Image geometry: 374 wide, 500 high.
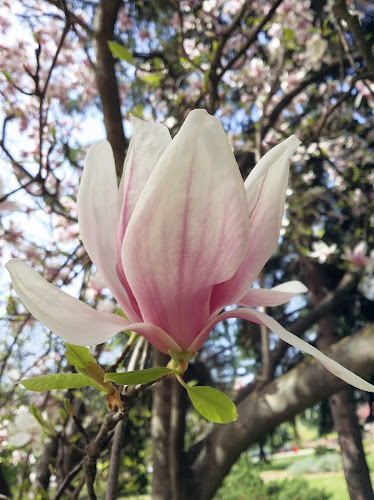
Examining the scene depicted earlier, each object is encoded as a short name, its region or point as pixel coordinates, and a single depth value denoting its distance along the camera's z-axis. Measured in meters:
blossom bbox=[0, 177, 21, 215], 0.95
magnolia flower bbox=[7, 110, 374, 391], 0.28
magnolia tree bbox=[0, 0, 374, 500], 0.29
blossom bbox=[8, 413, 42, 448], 1.07
